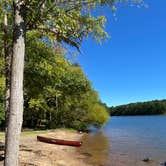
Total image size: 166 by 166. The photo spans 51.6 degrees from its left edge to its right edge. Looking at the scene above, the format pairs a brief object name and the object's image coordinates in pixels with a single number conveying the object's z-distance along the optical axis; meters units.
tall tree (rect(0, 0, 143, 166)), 3.22
